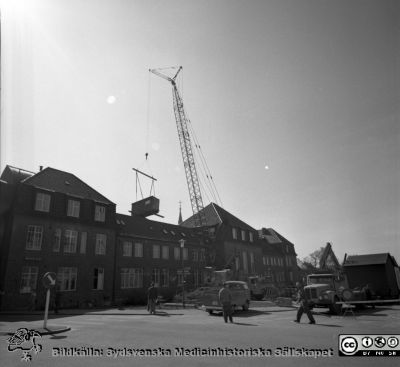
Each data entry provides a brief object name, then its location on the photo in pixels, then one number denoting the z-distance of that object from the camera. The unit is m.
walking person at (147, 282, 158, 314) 20.20
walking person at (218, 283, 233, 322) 14.82
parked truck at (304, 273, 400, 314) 18.39
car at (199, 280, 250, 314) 19.05
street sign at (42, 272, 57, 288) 12.98
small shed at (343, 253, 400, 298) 28.95
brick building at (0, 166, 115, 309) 27.21
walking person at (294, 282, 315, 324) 13.93
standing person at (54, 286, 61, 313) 22.21
